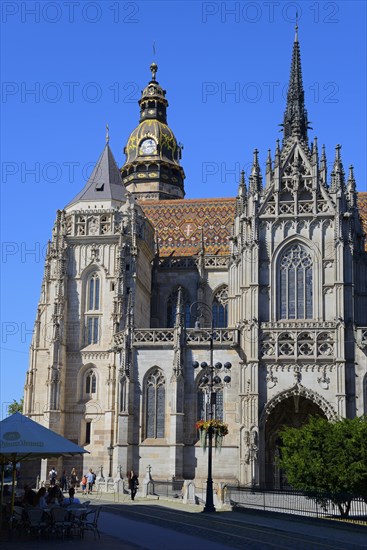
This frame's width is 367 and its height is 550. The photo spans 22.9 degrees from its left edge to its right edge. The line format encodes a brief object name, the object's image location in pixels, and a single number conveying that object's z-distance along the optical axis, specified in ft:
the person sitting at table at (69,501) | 94.58
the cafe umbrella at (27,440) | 80.94
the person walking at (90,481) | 165.48
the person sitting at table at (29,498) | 92.16
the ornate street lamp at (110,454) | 179.73
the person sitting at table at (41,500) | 89.30
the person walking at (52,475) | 160.66
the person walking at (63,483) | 169.98
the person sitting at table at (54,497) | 93.81
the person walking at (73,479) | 172.39
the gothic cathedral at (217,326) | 170.91
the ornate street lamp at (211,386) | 116.47
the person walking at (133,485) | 146.92
